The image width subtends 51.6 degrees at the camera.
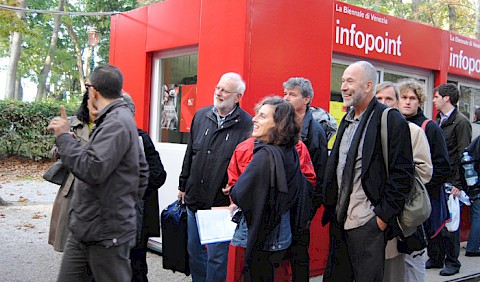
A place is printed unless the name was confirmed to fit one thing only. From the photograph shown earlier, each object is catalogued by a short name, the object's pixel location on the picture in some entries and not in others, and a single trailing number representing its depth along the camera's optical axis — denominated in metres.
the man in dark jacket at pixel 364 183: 3.30
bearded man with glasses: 4.22
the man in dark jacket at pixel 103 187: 2.83
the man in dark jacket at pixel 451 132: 6.09
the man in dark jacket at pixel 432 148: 4.50
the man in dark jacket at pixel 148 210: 4.25
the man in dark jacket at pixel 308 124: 4.32
